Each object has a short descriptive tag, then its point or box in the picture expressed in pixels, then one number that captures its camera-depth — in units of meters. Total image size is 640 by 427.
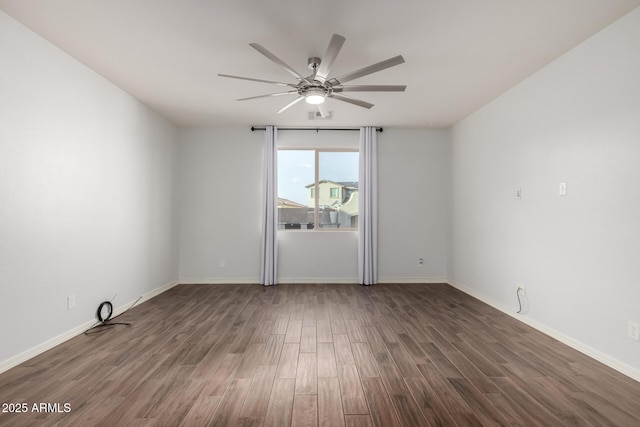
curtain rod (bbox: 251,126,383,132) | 4.94
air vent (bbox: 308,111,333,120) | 4.24
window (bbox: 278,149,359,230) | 5.13
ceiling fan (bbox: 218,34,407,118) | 2.13
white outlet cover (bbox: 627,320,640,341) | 2.08
